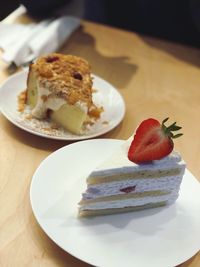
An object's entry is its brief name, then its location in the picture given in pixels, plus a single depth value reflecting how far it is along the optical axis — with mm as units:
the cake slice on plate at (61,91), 1146
